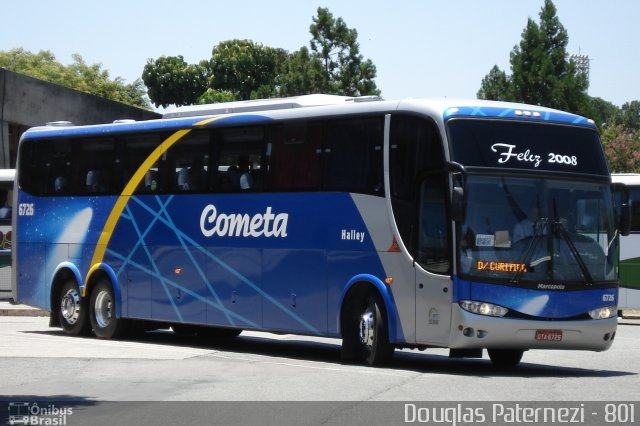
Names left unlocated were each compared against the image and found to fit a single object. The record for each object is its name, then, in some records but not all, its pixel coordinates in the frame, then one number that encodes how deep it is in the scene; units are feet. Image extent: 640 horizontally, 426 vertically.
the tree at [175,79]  329.31
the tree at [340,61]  185.78
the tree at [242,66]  314.14
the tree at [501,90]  177.08
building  137.59
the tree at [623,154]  265.95
